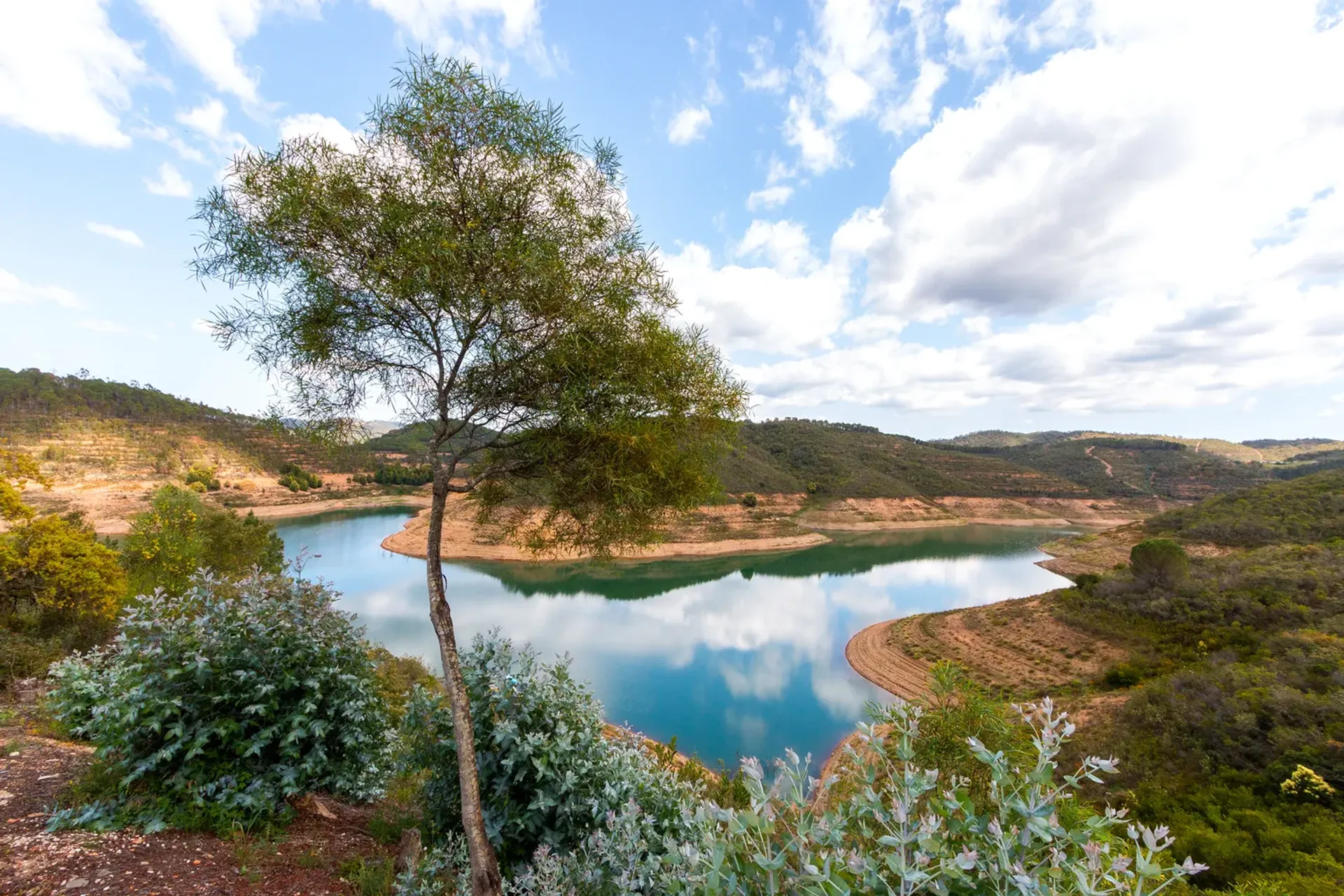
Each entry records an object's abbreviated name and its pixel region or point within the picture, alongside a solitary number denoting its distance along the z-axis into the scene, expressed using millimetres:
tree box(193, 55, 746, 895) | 3951
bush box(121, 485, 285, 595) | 14789
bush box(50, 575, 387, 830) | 3994
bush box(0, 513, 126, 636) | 10031
